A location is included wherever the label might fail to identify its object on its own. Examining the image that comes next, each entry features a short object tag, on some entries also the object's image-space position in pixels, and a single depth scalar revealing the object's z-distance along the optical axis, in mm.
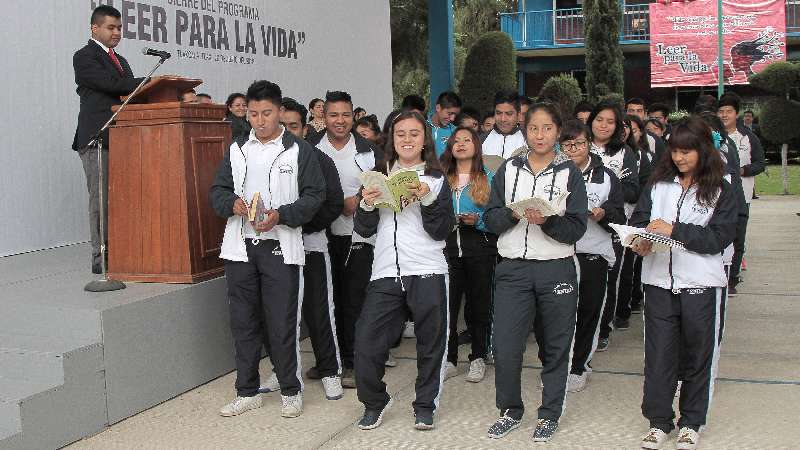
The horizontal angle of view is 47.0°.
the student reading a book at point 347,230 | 5945
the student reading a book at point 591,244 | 5777
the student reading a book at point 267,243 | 5250
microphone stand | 5512
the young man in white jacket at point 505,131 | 7031
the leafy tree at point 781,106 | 19953
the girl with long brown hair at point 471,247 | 5734
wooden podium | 5742
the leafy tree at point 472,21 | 29000
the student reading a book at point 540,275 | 4812
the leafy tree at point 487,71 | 17172
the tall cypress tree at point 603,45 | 29375
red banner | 29781
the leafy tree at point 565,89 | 23562
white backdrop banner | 7211
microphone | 5270
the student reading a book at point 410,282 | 4969
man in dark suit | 6035
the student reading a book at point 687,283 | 4551
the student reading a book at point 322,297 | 5590
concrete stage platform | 4660
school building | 32031
